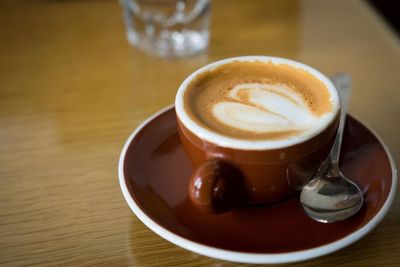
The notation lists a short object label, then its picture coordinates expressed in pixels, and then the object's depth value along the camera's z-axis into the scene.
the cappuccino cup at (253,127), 0.53
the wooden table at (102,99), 0.58
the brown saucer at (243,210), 0.50
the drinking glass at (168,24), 0.97
